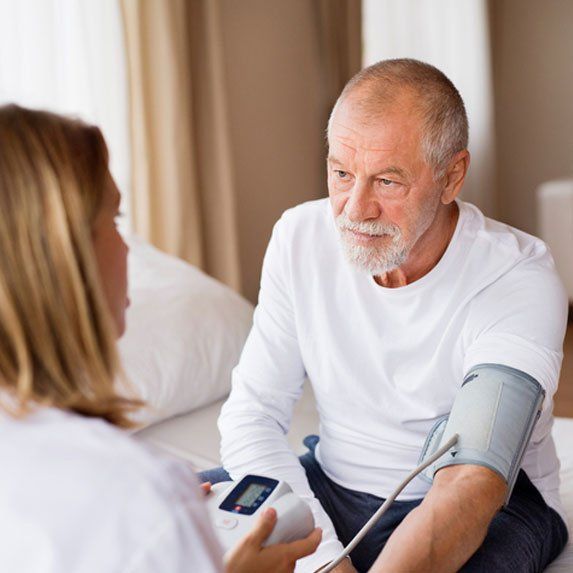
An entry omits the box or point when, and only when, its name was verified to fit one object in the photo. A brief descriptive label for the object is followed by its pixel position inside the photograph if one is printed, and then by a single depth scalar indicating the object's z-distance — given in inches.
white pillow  83.3
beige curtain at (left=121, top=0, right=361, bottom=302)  126.4
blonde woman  26.1
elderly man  54.2
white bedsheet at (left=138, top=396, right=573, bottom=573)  75.9
